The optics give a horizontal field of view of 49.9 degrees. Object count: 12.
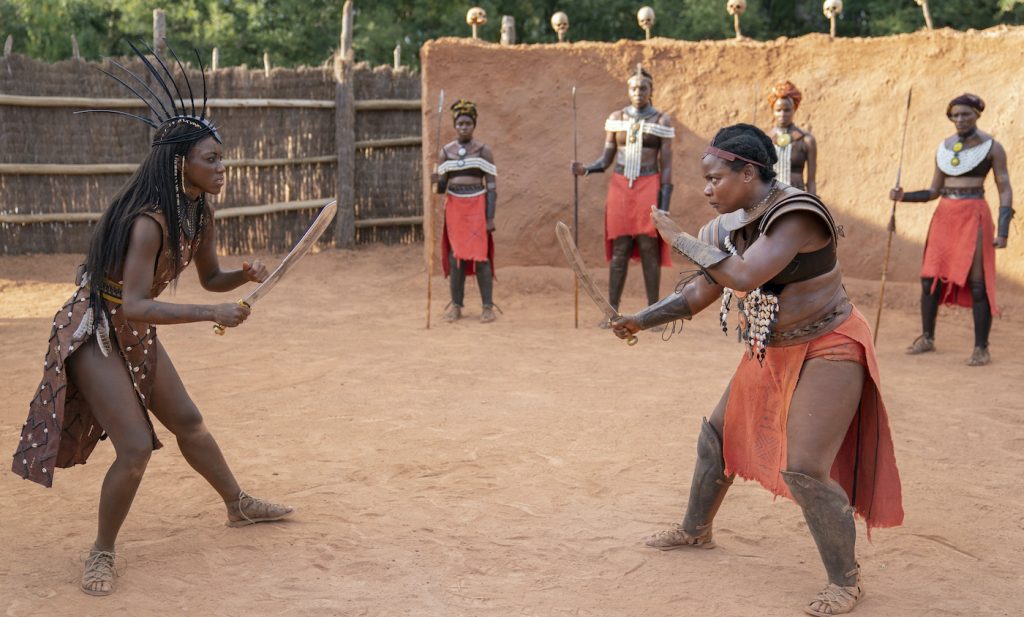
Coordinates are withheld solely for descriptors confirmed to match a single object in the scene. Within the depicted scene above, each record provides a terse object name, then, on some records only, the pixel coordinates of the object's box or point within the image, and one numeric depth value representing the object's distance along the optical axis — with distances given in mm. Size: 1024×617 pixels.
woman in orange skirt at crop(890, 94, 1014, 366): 7535
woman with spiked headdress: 3740
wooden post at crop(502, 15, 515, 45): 11775
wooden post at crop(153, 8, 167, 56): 11414
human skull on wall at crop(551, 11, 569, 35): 10555
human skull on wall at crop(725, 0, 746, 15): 9930
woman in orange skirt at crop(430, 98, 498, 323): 9125
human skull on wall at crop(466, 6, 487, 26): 10448
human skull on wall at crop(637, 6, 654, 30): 10242
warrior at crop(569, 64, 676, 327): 8812
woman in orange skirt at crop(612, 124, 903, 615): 3512
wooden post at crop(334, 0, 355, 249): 12797
